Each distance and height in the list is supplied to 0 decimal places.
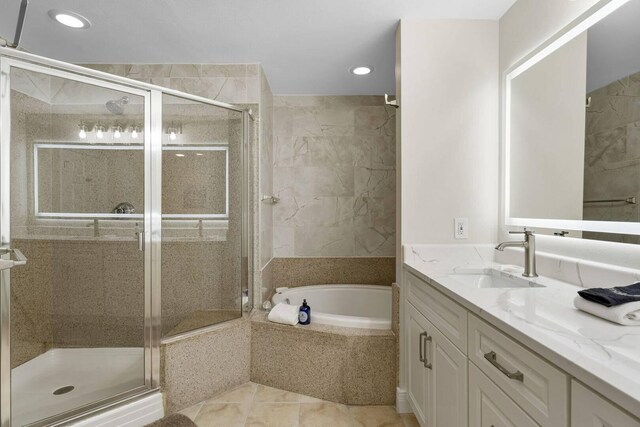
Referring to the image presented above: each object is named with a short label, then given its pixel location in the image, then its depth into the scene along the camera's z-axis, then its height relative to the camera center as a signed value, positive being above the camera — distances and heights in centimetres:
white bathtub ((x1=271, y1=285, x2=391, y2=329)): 283 -80
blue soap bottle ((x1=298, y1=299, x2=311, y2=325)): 209 -70
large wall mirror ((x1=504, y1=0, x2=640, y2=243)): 114 +35
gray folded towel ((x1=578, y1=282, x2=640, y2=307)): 82 -23
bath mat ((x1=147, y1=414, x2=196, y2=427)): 168 -115
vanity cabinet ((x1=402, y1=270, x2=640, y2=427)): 66 -49
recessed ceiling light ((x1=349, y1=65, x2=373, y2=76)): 249 +113
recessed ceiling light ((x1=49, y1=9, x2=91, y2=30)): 182 +114
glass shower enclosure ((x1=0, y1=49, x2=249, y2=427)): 154 -12
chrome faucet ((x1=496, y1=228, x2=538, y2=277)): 142 -19
